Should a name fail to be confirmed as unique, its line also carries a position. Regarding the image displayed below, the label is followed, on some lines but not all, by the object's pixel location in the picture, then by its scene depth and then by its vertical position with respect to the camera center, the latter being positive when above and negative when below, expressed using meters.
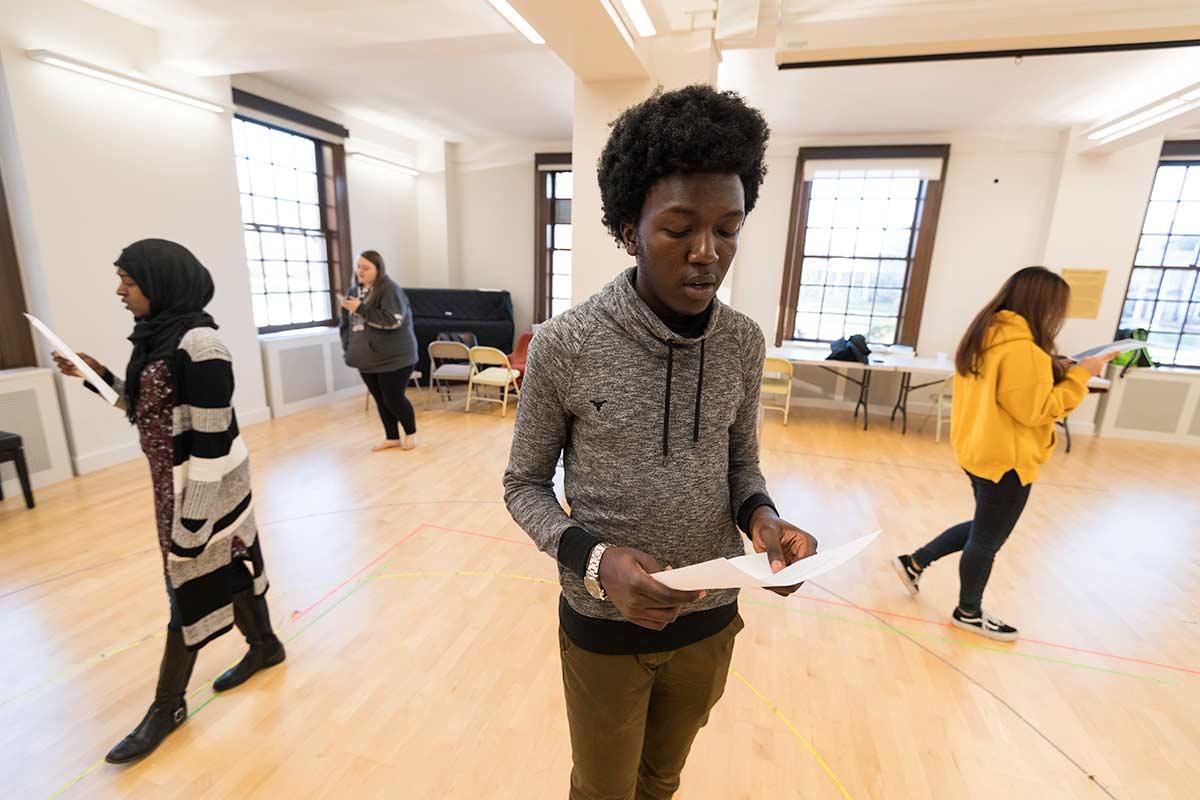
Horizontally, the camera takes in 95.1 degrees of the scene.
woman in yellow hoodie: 1.99 -0.39
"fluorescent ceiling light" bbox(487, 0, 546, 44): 2.75 +1.28
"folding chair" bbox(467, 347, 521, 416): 5.86 -1.14
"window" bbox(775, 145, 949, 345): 6.25 +0.44
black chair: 3.20 -1.19
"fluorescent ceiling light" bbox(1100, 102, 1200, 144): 4.15 +1.33
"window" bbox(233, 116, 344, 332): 5.46 +0.37
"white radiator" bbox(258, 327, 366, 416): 5.50 -1.16
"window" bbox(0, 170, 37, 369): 3.58 -0.41
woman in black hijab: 1.53 -0.52
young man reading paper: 0.81 -0.28
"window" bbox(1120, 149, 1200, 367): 5.75 +0.20
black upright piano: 7.01 -0.65
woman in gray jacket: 4.08 -0.50
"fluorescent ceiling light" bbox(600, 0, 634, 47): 2.47 +1.16
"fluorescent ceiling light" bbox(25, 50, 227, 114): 3.43 +1.16
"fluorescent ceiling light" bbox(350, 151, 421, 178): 6.29 +1.17
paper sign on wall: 5.73 -0.03
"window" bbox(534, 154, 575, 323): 7.34 +0.48
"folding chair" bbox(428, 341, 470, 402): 6.08 -1.05
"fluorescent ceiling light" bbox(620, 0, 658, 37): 2.65 +1.26
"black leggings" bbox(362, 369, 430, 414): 6.09 -1.54
